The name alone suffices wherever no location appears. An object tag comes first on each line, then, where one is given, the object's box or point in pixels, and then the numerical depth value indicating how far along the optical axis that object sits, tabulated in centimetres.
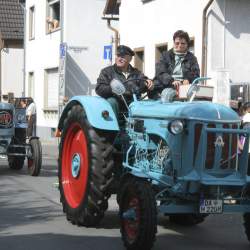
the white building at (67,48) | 2745
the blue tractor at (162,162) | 643
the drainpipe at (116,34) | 2373
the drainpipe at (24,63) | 3302
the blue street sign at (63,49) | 2520
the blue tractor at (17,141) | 1350
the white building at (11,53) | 3816
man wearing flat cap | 782
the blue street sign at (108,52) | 2095
